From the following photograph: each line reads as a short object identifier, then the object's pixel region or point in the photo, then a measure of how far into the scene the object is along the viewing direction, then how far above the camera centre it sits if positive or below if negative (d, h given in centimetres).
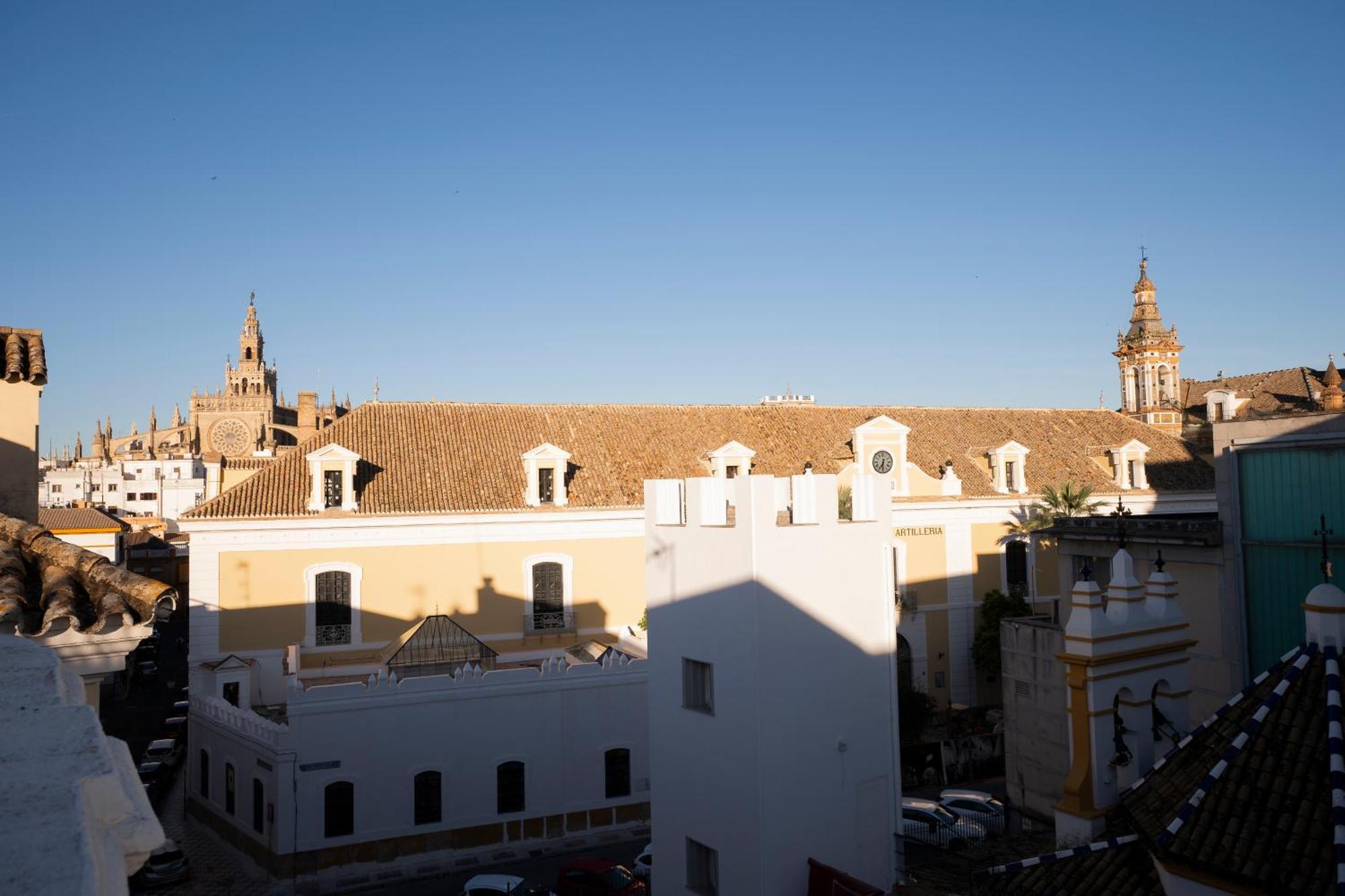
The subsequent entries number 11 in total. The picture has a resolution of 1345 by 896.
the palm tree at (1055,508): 3209 -76
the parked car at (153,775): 2718 -792
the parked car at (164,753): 2986 -789
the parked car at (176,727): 3397 -808
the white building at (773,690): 1435 -314
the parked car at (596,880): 1808 -739
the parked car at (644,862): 1917 -743
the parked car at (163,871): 1970 -762
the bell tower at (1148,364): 4431 +564
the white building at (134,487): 9081 +177
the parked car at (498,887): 1828 -746
